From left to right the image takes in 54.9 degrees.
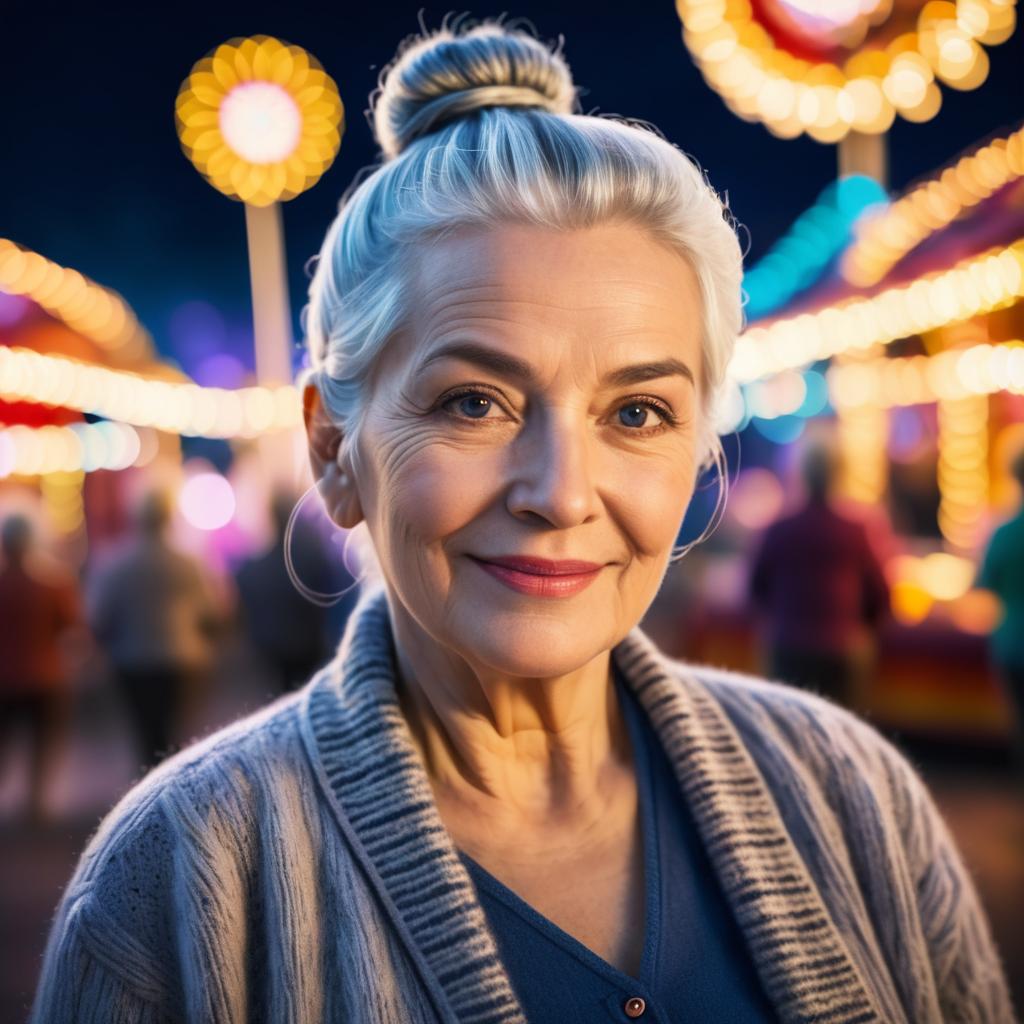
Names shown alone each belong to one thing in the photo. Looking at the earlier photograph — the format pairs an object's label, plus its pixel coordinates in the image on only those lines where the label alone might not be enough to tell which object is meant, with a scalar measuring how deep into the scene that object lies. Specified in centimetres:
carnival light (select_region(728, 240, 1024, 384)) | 540
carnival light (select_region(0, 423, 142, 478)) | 1181
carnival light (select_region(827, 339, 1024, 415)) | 573
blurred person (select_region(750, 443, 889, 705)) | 427
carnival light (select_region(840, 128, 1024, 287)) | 554
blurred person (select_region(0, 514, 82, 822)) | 455
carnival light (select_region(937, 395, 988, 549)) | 634
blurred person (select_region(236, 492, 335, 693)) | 485
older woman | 121
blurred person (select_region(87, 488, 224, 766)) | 436
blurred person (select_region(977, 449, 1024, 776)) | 406
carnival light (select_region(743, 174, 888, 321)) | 828
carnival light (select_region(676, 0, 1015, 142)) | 560
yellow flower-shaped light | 1194
